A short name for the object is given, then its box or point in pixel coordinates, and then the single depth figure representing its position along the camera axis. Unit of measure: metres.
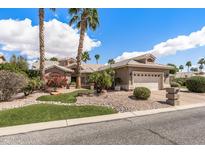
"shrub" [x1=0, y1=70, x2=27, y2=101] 11.93
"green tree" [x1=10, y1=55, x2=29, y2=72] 35.17
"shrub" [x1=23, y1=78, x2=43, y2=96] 13.97
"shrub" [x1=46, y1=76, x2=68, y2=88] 17.35
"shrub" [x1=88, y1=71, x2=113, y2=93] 15.20
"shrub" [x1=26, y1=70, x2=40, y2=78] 23.94
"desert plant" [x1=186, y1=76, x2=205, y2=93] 19.48
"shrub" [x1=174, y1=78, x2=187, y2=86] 35.33
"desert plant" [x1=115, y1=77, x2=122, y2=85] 21.34
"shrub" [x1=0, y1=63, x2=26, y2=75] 20.65
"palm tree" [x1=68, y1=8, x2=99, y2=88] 22.12
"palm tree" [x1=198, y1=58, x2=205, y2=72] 90.88
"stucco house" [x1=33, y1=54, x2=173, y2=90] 19.92
